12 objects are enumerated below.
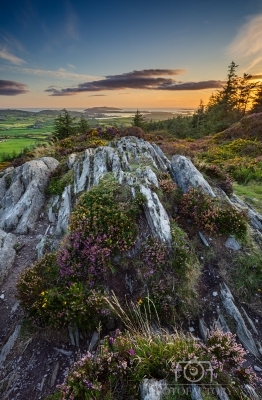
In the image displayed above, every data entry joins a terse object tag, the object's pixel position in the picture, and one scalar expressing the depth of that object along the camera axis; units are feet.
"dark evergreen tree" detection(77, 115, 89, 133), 106.97
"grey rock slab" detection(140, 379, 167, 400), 12.30
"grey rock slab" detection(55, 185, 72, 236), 34.08
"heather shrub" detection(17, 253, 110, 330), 20.84
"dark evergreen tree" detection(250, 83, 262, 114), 180.20
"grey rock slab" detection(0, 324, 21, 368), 20.74
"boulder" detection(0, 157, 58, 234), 39.19
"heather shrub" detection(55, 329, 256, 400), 12.91
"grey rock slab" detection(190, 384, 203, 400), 11.89
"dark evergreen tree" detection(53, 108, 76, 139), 102.47
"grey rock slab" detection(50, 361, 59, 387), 18.39
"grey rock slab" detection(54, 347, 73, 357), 20.31
